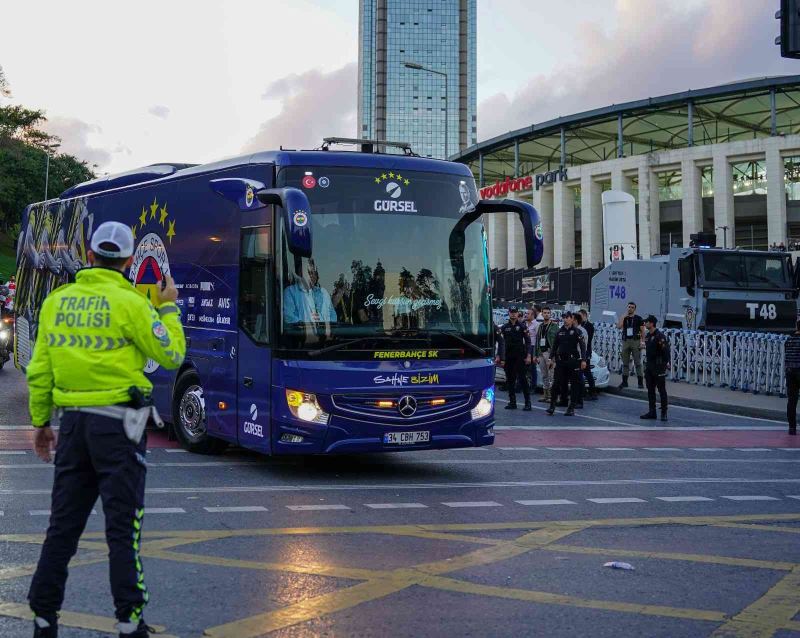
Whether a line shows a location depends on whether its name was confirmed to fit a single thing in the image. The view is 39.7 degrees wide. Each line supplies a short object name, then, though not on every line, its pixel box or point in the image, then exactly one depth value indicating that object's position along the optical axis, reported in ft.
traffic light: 44.01
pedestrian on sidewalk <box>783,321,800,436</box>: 56.08
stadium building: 190.90
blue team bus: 34.06
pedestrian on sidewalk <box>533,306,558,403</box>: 69.31
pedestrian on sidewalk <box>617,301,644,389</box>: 79.77
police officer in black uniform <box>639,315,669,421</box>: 61.00
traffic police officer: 15.65
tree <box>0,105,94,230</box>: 277.13
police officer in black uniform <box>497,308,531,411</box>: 64.28
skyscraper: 643.45
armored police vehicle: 81.92
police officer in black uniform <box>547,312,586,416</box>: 60.75
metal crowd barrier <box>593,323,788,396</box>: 76.18
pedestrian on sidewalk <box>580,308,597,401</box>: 70.79
